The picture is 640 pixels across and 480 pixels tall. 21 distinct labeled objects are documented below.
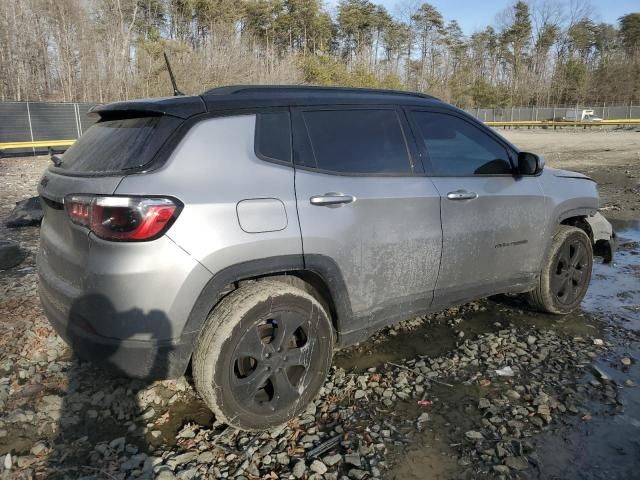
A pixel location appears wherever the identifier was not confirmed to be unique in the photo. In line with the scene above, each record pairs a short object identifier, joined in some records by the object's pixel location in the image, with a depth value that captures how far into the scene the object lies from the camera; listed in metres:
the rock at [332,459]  2.54
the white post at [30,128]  18.45
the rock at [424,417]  2.89
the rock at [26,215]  7.50
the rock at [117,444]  2.64
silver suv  2.40
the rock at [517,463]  2.49
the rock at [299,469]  2.46
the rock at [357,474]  2.44
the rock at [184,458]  2.53
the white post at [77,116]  19.77
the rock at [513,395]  3.09
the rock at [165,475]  2.40
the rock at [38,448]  2.61
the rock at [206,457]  2.55
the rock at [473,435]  2.73
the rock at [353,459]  2.53
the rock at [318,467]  2.48
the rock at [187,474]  2.41
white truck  50.72
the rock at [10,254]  5.66
